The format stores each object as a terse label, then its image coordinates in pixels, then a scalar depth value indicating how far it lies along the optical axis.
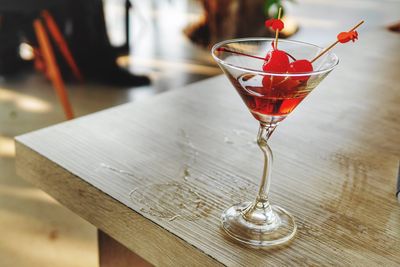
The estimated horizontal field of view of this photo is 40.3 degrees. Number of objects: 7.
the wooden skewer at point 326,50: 0.57
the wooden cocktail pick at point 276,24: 0.56
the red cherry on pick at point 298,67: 0.55
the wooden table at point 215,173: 0.61
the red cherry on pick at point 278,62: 0.54
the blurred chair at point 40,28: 1.93
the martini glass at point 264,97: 0.54
